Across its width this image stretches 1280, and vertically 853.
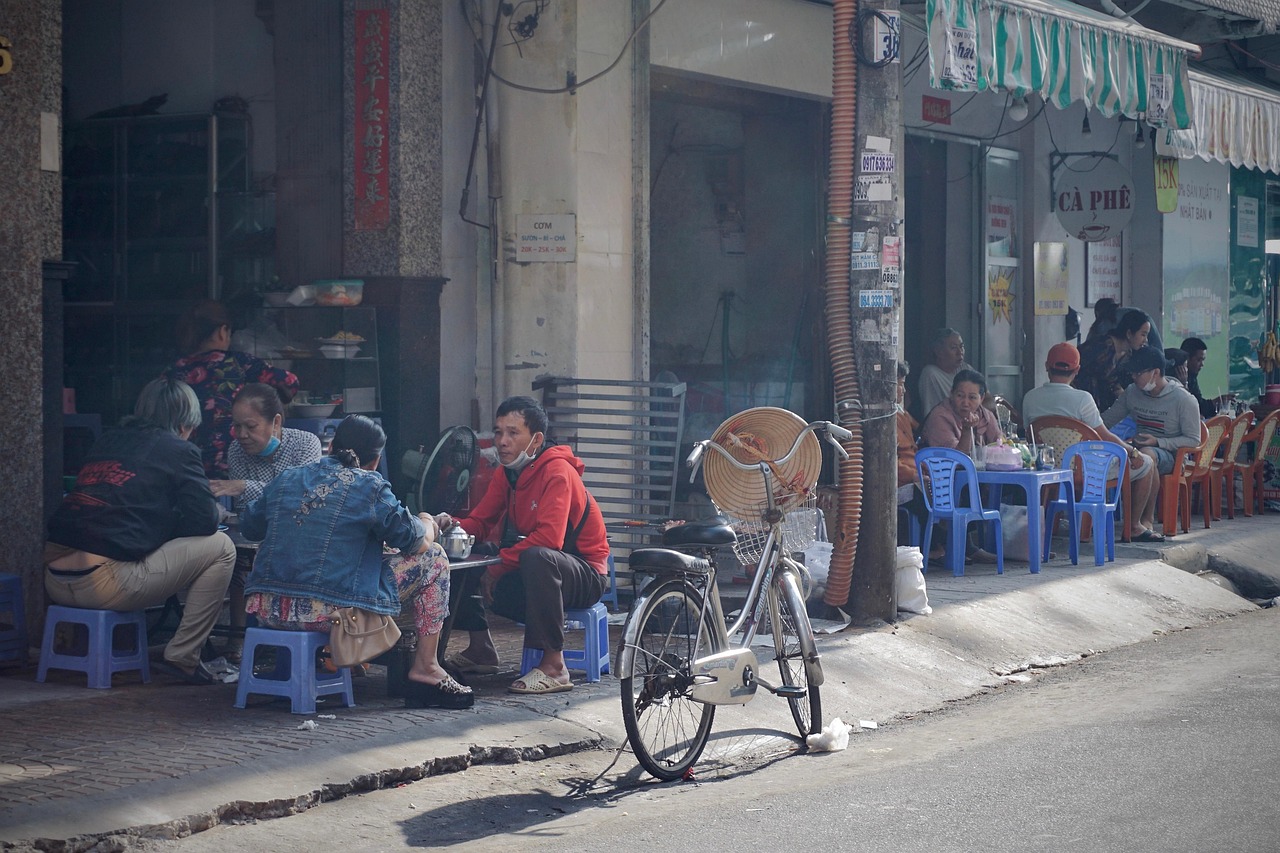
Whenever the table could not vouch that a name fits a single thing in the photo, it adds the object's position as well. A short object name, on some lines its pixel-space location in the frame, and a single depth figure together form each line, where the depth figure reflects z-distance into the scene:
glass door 14.52
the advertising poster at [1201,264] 16.84
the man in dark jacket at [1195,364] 14.64
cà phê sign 14.12
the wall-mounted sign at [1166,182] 14.10
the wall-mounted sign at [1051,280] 15.20
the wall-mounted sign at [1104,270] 16.00
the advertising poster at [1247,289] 18.44
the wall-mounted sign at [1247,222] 18.61
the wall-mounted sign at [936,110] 13.55
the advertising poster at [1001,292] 14.61
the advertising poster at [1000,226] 14.58
